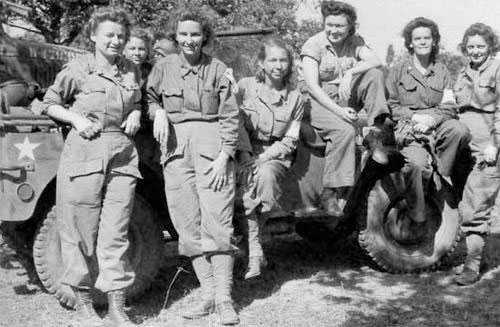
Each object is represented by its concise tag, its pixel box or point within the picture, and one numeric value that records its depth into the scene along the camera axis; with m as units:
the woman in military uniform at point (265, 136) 5.14
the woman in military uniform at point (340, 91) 5.33
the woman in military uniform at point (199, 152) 4.80
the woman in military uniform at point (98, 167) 4.57
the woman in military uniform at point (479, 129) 5.68
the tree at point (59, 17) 21.70
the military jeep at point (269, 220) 4.66
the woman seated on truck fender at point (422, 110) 5.60
